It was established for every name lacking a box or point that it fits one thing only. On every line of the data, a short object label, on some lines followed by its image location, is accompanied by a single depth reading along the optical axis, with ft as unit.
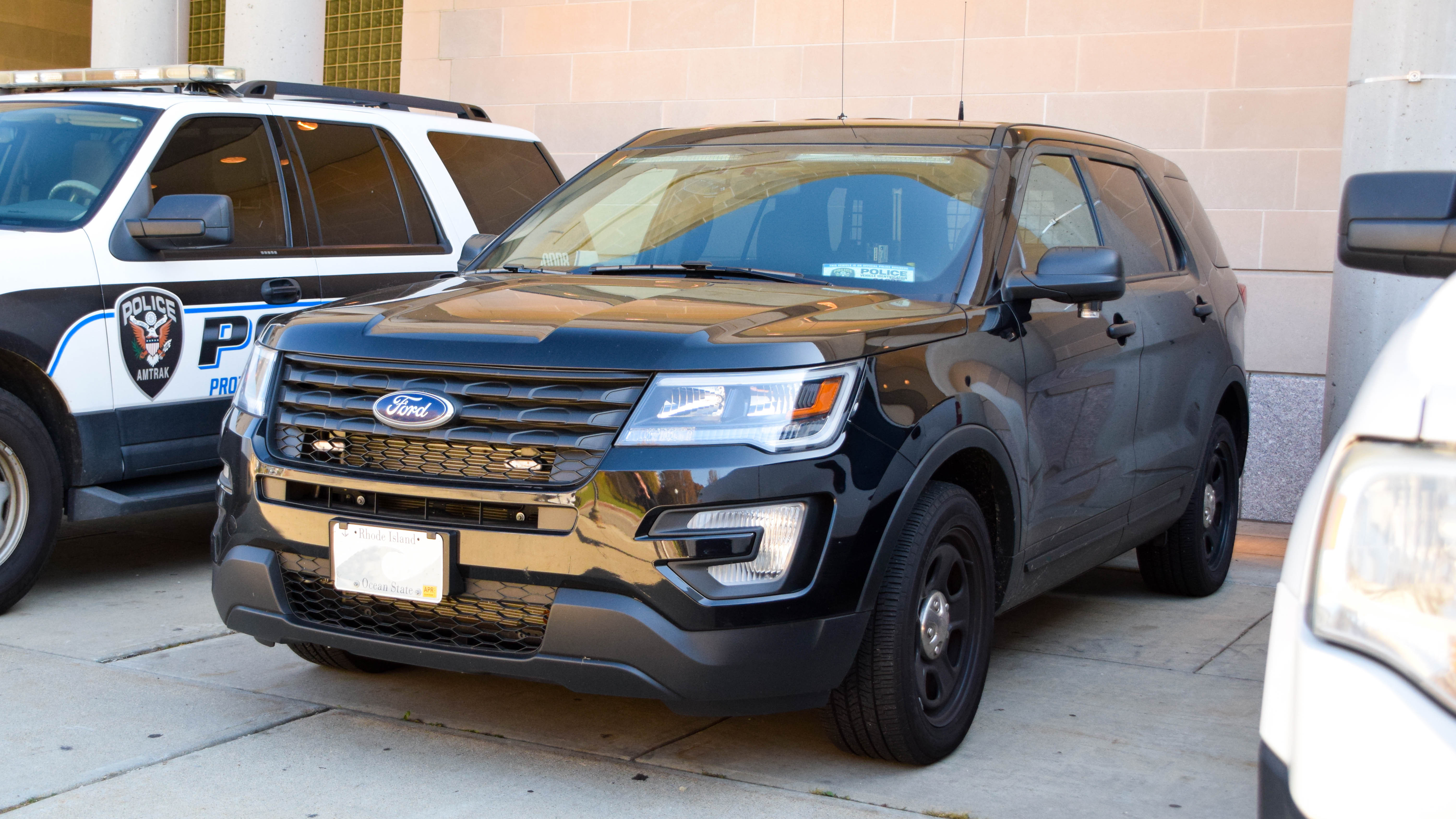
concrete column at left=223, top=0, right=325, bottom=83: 30.58
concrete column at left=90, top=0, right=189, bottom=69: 34.63
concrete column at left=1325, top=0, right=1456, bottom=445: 20.53
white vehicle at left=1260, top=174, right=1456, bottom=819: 5.40
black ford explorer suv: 10.54
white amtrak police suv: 16.37
